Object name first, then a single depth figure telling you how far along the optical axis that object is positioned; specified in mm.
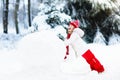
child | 8328
